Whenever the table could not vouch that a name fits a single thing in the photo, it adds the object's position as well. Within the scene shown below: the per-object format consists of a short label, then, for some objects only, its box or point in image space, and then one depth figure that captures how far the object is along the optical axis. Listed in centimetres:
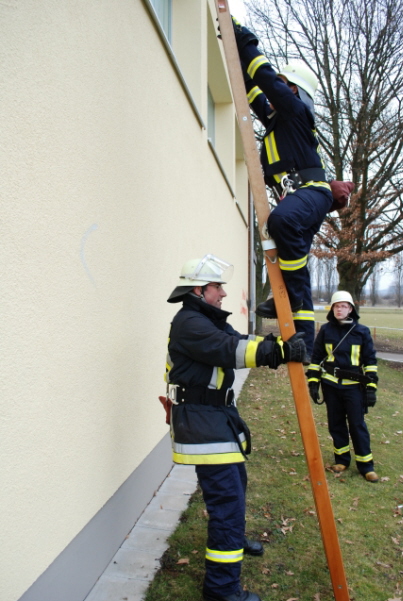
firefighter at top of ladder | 300
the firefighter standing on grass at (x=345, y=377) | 515
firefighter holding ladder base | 274
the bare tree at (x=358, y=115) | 1688
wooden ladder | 282
